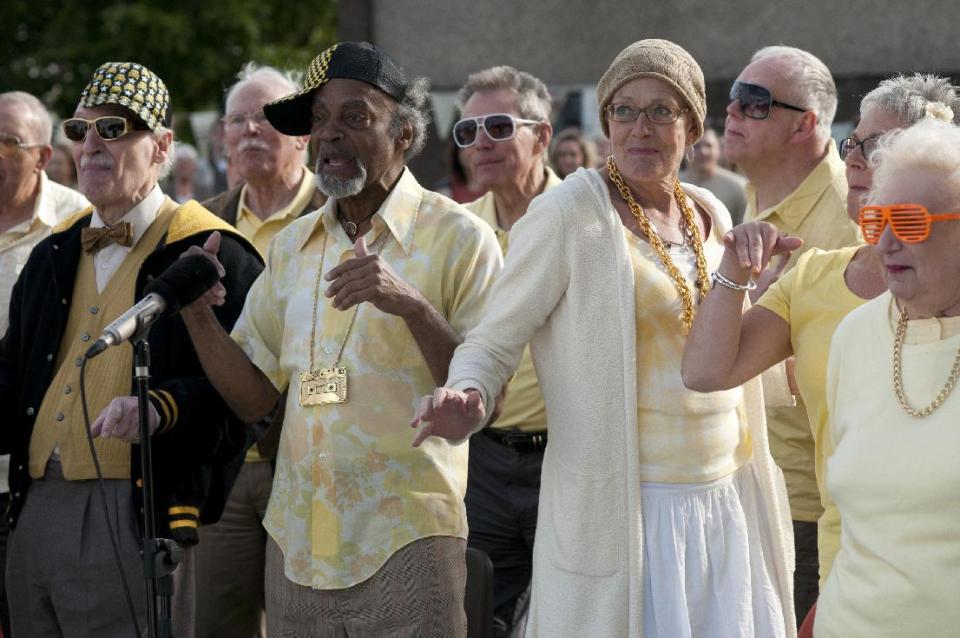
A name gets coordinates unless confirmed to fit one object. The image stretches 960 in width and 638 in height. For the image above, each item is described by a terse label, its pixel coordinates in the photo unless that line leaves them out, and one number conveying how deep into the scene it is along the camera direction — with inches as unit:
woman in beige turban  320.8
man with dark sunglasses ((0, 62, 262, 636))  372.6
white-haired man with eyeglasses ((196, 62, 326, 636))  457.2
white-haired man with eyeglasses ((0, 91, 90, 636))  502.2
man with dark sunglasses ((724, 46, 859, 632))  432.4
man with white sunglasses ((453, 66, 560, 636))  477.1
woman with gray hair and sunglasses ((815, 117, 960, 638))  252.2
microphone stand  308.9
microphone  301.8
